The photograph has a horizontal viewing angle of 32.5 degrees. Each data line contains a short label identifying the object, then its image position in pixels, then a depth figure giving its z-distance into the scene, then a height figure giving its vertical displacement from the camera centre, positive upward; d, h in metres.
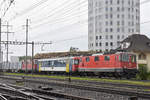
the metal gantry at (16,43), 46.00 +3.02
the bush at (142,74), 31.33 -1.75
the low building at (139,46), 51.69 +2.79
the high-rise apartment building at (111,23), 97.38 +13.94
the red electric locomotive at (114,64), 29.56 -0.55
